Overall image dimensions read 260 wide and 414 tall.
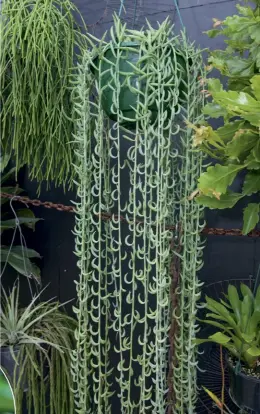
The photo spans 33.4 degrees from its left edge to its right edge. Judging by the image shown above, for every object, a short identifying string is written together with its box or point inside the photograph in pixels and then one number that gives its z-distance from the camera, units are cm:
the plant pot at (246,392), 93
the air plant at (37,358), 114
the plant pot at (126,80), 94
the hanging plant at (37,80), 117
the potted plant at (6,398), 71
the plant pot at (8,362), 114
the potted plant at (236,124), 76
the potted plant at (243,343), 94
